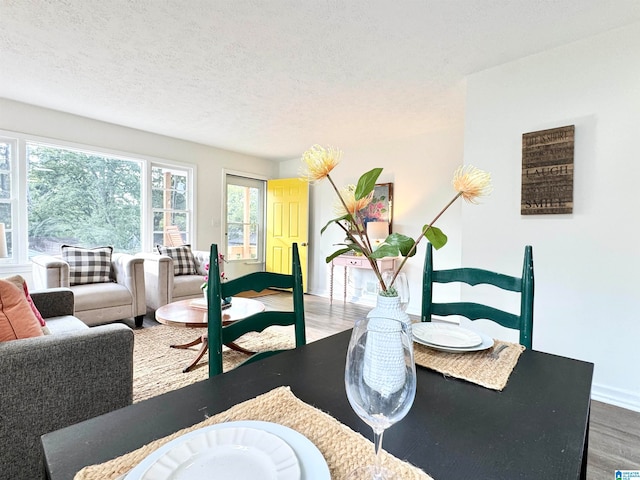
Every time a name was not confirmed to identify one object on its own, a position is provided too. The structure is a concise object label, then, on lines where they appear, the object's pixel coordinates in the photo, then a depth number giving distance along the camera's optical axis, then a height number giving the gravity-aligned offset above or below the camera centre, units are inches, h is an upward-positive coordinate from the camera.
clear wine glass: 19.1 -8.8
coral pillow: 51.7 -14.4
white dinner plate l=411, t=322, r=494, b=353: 36.7 -12.9
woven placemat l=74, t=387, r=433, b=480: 18.7 -13.7
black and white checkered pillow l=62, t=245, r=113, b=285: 127.6 -13.7
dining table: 20.4 -14.3
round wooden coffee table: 88.6 -24.3
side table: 166.4 -15.3
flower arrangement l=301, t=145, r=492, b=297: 26.1 +3.3
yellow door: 208.7 +7.8
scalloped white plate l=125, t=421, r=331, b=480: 17.2 -12.8
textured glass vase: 19.7 -7.5
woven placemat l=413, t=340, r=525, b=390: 31.6 -13.8
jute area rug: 85.2 -39.7
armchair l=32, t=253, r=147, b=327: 113.4 -22.1
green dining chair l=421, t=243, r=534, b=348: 45.6 -9.2
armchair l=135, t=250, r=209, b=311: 138.0 -22.9
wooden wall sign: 86.2 +17.6
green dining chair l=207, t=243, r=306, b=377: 38.4 -10.4
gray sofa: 45.0 -23.4
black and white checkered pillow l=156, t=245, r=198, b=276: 156.2 -13.4
